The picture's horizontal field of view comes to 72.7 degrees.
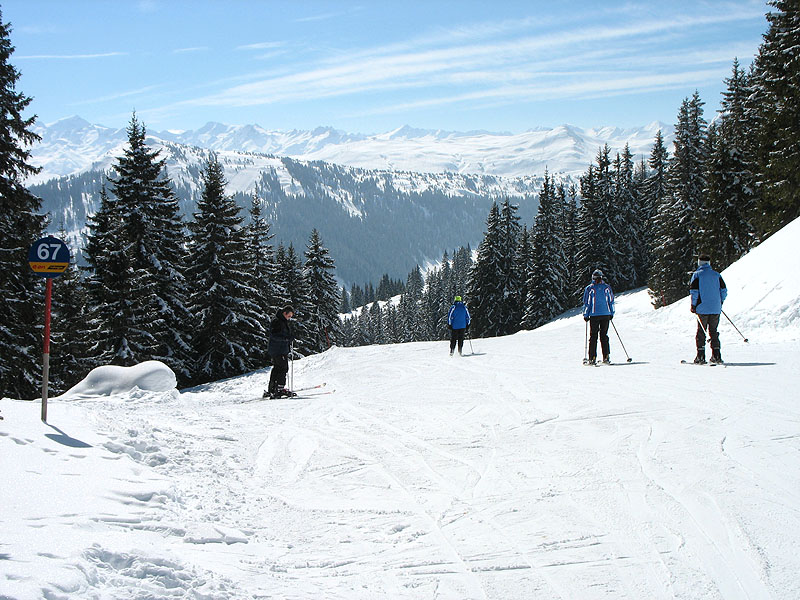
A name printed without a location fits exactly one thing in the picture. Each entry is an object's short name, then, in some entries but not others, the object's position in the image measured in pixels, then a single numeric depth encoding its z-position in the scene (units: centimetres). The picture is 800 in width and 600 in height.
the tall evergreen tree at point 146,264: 2319
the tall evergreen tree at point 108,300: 2295
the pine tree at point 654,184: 5852
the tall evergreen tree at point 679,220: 4075
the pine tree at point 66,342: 2462
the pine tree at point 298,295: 4003
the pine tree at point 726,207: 3322
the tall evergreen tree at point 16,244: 1759
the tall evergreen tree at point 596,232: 5347
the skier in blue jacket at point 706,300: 1177
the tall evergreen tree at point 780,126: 2472
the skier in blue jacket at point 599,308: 1303
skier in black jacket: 1292
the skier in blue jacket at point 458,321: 1823
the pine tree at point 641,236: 5800
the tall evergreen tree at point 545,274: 4822
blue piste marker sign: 720
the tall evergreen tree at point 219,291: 2753
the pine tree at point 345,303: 16622
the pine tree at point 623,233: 5406
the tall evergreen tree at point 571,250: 5593
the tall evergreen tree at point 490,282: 4925
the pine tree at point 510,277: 4975
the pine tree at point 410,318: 8550
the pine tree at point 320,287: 4497
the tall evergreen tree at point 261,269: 3062
